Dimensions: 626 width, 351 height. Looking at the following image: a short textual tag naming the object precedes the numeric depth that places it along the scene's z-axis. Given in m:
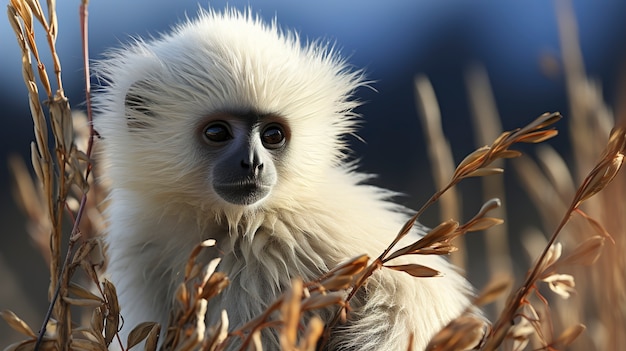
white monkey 3.02
